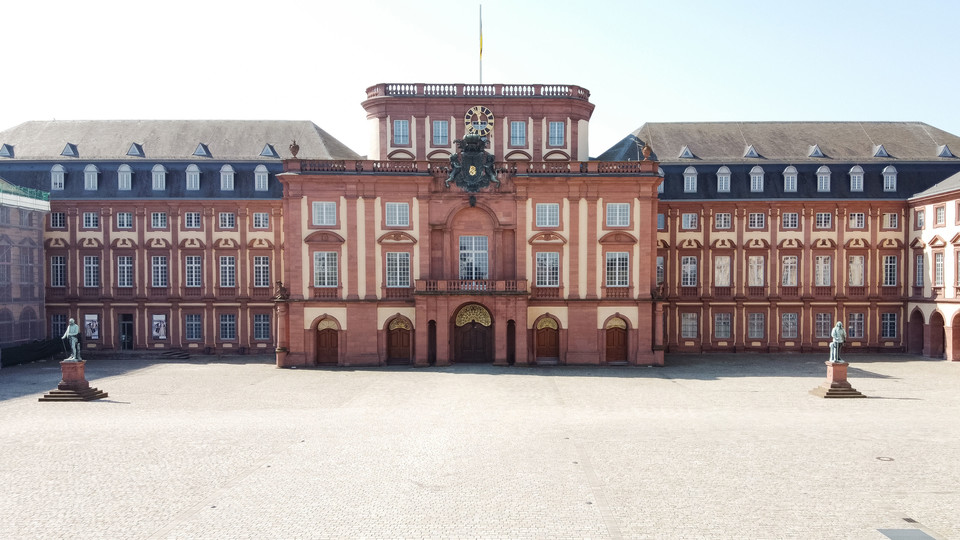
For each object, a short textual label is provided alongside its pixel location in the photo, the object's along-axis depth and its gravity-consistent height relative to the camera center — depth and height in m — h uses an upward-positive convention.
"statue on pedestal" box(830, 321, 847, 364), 32.16 -4.05
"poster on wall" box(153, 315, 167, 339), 49.12 -4.71
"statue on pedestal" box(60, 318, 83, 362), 30.93 -3.64
